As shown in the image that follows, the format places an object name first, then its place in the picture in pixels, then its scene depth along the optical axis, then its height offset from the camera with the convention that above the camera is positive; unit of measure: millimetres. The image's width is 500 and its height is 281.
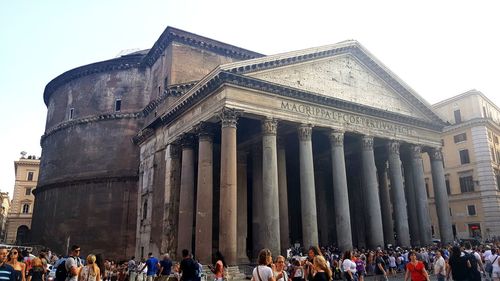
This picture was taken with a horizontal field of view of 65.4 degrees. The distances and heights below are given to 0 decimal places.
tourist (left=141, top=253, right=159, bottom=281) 12023 -834
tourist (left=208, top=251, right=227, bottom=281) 8820 -698
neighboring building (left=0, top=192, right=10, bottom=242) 66444 +6062
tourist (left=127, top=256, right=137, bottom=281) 15056 -1178
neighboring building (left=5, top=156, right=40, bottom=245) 48719 +5188
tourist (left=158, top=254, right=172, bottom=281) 10539 -765
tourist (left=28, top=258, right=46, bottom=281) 7758 -570
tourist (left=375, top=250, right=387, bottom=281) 11050 -1079
